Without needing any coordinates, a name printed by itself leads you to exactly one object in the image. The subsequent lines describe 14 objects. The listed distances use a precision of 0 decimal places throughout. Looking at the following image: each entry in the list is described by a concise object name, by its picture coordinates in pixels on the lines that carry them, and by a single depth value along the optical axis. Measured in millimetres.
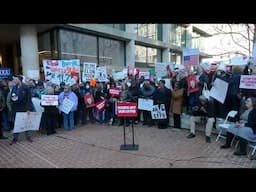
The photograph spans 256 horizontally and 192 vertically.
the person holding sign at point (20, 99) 5876
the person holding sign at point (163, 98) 7021
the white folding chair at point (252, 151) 4552
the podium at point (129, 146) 5291
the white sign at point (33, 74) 8826
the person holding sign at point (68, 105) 7039
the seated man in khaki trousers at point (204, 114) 5639
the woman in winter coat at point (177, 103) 6727
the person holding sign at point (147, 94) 7261
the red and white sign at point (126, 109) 5294
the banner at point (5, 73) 7771
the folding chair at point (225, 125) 5320
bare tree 10417
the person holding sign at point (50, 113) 6625
